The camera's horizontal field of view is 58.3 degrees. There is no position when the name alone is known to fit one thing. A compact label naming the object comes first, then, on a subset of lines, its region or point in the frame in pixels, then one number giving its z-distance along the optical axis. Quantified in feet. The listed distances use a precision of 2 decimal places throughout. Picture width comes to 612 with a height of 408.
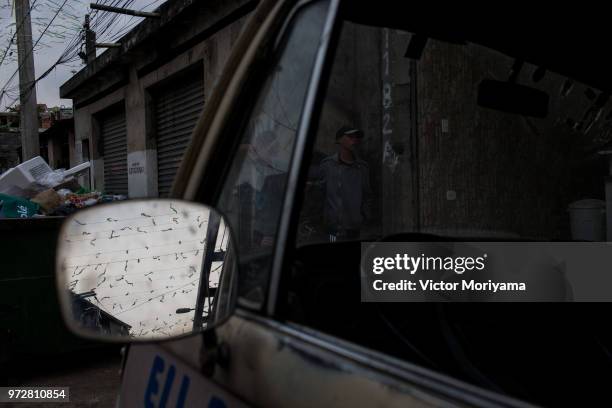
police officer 4.26
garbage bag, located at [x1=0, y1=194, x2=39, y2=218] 15.28
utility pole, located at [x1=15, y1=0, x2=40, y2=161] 38.06
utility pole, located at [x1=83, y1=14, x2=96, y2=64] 46.36
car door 2.55
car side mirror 3.24
